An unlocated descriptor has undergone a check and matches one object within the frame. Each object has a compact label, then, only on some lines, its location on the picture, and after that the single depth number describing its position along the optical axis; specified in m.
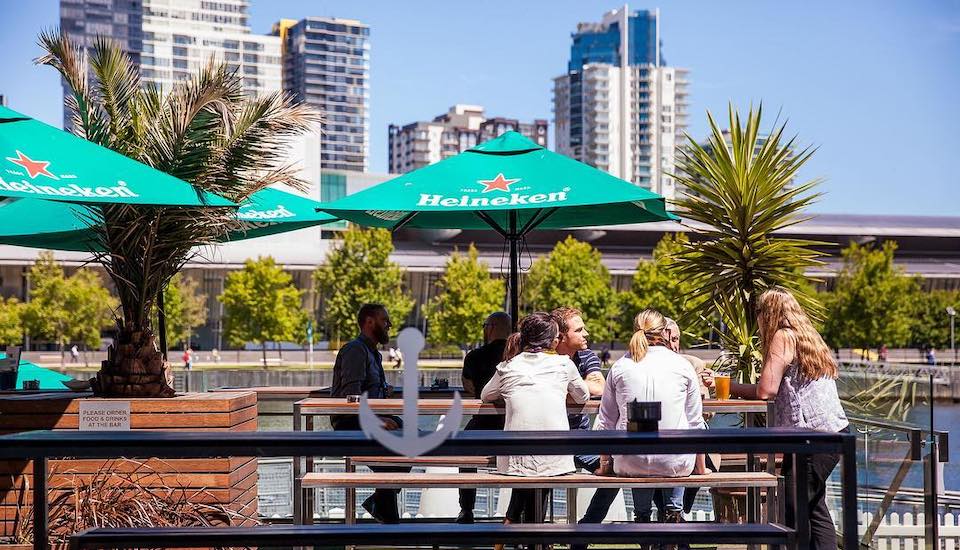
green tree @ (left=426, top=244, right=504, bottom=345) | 56.47
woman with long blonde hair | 5.59
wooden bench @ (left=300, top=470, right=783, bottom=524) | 4.96
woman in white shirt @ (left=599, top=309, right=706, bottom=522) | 5.38
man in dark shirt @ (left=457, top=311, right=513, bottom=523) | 6.99
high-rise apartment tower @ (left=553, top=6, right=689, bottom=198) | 184.55
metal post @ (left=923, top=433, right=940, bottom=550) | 6.54
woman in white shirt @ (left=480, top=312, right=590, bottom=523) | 5.54
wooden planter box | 6.15
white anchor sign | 3.11
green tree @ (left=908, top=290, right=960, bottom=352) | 64.06
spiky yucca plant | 9.40
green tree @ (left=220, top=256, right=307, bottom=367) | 56.19
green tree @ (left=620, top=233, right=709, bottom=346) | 56.28
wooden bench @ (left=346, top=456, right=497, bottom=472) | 5.85
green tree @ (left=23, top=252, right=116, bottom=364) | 54.44
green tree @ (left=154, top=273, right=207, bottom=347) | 54.09
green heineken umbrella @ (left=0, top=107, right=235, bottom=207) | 5.46
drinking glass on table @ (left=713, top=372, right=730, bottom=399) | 6.52
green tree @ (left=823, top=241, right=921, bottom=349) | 55.22
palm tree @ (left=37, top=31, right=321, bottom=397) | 6.68
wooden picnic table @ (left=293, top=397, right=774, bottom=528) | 5.94
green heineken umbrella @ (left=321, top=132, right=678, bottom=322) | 6.98
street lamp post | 57.81
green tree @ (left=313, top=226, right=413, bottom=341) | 54.12
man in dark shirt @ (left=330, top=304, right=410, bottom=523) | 6.83
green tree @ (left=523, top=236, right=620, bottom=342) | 58.34
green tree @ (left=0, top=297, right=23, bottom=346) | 54.31
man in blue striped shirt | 6.40
